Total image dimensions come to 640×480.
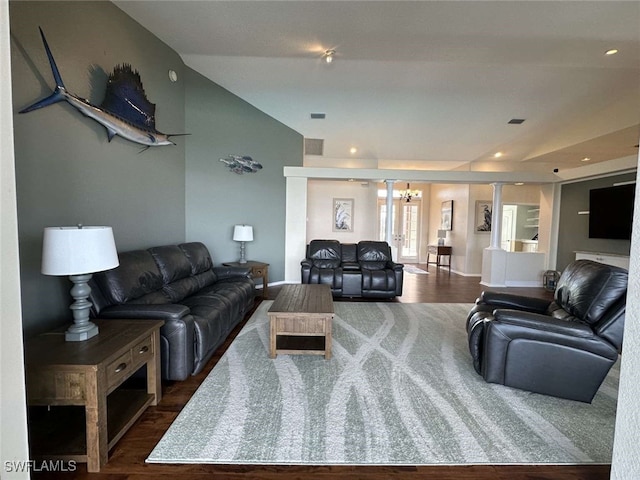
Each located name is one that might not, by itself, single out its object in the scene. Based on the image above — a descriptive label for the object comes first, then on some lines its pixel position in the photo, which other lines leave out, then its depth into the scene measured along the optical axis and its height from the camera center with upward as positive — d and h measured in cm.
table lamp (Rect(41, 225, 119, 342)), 148 -20
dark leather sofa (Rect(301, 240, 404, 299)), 475 -86
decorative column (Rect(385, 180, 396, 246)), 620 +31
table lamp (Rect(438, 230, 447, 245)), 849 -27
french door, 979 -6
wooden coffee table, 258 -92
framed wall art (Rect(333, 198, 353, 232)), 764 +29
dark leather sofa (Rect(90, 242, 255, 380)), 218 -72
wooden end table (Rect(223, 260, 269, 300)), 460 -77
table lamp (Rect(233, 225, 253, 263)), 473 -16
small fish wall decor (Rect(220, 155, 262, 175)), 506 +108
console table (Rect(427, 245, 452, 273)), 805 -70
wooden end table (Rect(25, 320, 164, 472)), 138 -85
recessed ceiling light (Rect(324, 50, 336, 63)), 339 +206
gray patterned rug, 155 -123
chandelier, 847 +101
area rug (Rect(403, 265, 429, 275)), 754 -122
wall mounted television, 468 +32
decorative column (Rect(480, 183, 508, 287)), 612 -56
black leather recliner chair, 195 -81
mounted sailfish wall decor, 214 +110
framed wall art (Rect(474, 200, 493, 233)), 734 +32
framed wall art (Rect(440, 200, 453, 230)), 821 +32
